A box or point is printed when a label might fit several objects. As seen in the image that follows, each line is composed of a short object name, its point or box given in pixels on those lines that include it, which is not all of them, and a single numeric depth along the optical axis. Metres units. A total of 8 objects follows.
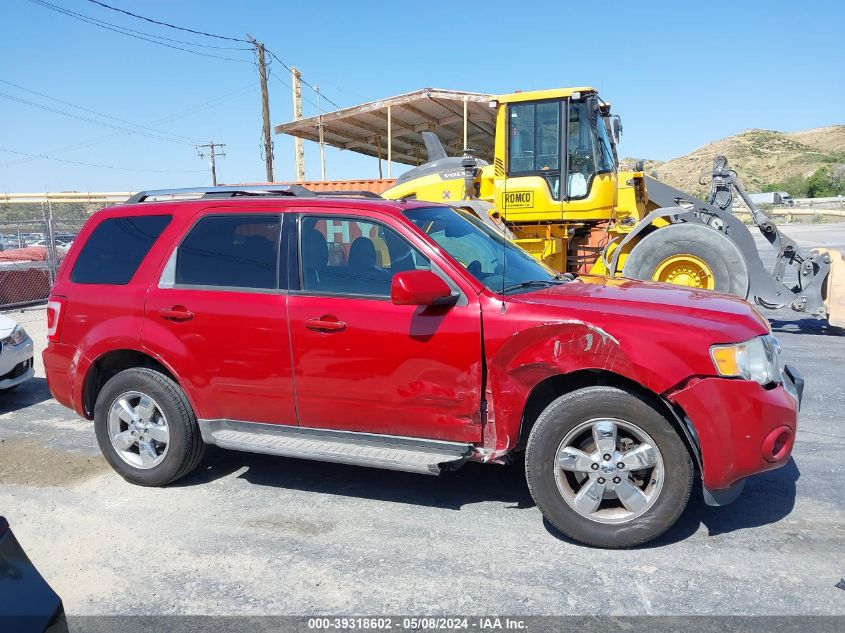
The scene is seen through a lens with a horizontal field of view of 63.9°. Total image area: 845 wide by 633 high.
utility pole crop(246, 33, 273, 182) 25.83
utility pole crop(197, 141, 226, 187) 53.43
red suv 3.49
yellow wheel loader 8.59
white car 6.98
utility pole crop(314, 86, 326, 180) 17.61
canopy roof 14.71
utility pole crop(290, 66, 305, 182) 22.30
